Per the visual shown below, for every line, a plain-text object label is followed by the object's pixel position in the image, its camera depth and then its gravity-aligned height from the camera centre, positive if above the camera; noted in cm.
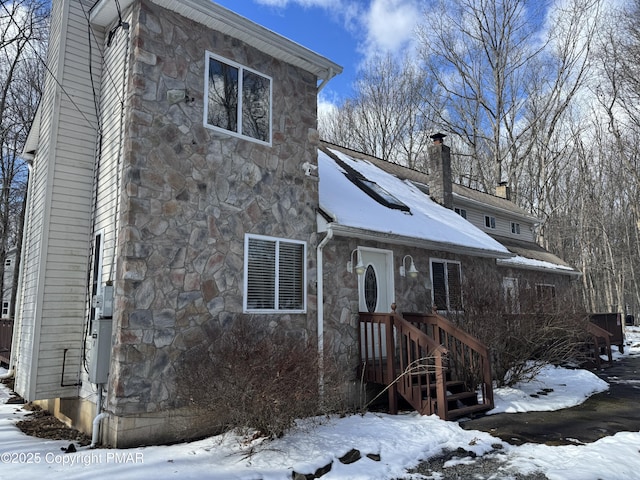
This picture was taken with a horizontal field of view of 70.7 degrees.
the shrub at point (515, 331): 825 -35
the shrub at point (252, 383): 489 -78
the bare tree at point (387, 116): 2725 +1197
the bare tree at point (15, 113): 1648 +764
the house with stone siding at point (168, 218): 553 +138
